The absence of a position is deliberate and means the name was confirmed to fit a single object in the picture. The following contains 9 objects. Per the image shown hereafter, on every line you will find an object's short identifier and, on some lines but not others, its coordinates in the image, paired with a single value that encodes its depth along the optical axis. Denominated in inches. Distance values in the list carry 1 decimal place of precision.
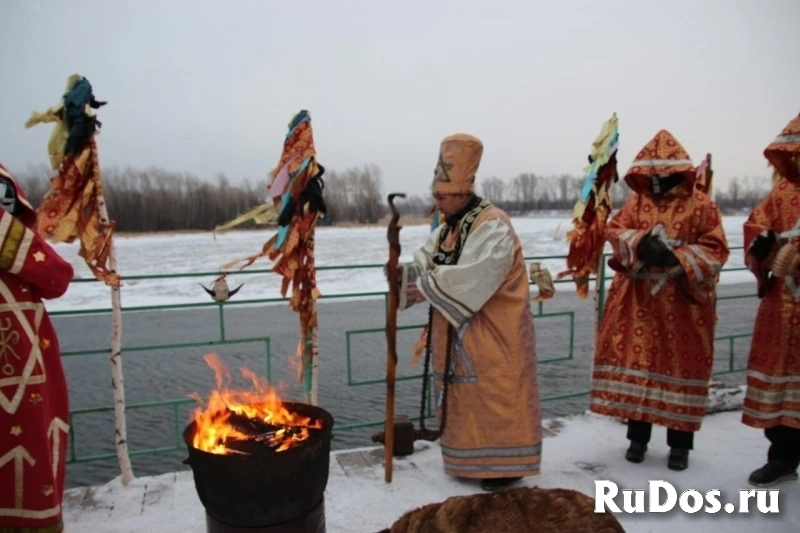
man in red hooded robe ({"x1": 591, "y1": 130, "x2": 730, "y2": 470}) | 140.7
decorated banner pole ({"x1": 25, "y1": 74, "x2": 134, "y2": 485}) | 128.3
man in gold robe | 129.3
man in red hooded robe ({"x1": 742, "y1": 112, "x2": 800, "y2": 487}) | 135.5
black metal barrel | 89.3
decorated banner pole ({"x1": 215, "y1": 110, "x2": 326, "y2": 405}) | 144.3
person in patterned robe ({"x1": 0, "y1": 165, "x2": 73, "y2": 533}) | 98.4
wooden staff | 122.0
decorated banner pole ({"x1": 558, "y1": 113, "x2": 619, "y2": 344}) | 179.6
